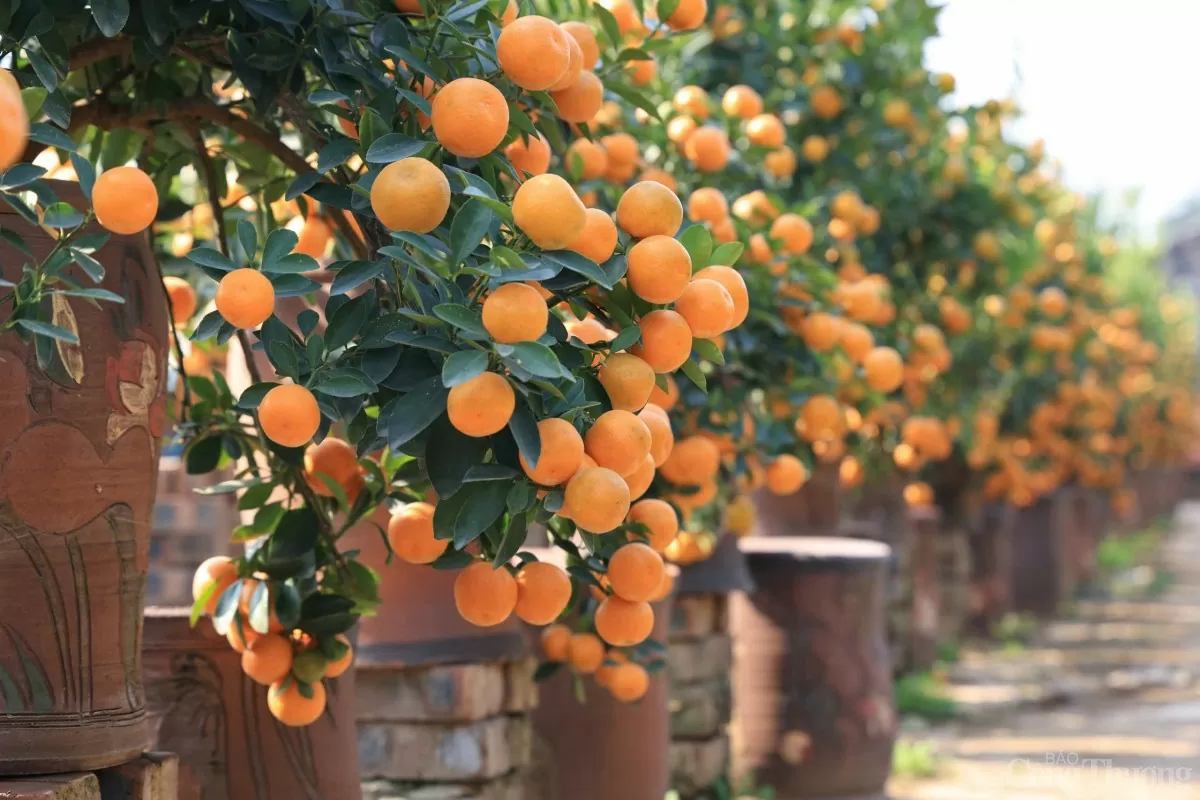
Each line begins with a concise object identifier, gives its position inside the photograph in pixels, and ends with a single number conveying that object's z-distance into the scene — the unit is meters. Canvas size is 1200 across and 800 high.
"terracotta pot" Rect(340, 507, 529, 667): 2.90
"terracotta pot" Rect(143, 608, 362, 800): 2.27
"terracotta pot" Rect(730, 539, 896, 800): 4.75
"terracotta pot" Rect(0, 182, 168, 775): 1.71
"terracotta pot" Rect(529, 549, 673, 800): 3.31
